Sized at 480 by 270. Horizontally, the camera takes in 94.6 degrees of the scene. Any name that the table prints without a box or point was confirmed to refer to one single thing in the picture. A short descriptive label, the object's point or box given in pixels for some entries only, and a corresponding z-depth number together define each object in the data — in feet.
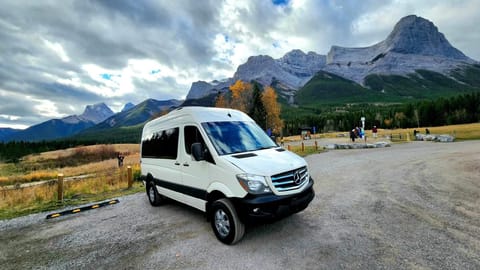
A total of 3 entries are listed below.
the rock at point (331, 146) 81.82
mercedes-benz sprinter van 13.20
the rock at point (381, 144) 82.01
